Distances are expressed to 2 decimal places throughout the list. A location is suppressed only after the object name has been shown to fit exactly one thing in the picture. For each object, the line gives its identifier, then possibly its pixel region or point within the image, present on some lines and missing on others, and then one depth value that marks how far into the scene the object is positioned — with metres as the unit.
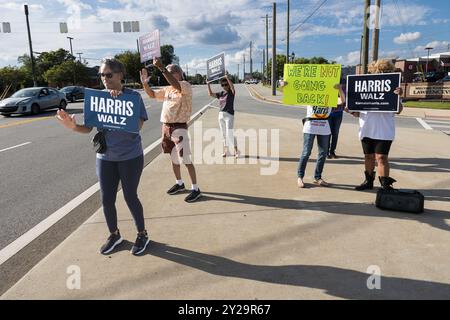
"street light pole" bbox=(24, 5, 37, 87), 33.26
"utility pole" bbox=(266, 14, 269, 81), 50.50
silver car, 18.97
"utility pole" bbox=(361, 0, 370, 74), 18.70
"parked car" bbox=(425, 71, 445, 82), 34.00
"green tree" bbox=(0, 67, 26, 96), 46.16
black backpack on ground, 4.50
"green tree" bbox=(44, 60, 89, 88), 56.19
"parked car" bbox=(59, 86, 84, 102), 31.92
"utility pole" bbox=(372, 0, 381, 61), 18.38
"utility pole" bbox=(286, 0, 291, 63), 36.17
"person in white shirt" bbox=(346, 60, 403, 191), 5.08
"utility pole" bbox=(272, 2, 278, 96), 35.31
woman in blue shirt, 3.58
